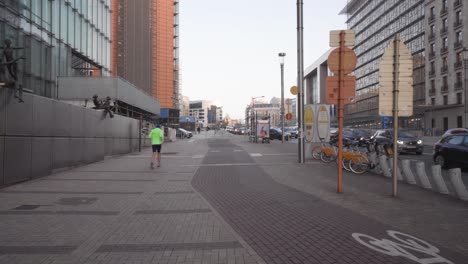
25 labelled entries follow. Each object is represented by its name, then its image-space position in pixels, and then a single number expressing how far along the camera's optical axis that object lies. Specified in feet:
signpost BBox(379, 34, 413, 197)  28.60
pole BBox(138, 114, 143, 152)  84.42
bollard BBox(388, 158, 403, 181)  37.14
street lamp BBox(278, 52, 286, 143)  129.13
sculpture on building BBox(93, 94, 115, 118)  62.31
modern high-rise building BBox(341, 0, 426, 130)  237.86
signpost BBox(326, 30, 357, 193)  30.83
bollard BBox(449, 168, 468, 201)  27.35
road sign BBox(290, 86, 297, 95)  94.09
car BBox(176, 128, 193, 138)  192.28
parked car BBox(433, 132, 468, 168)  44.73
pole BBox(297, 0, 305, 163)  54.70
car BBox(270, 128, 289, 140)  165.44
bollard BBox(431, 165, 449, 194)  29.89
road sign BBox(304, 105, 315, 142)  60.80
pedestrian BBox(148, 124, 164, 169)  50.28
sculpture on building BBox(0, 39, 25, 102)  32.85
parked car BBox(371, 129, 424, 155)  70.74
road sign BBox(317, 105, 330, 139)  61.52
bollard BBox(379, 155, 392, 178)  40.11
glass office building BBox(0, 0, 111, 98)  66.80
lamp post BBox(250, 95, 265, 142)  150.26
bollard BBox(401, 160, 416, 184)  34.86
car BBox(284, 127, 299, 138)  169.93
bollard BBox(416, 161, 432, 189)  32.19
